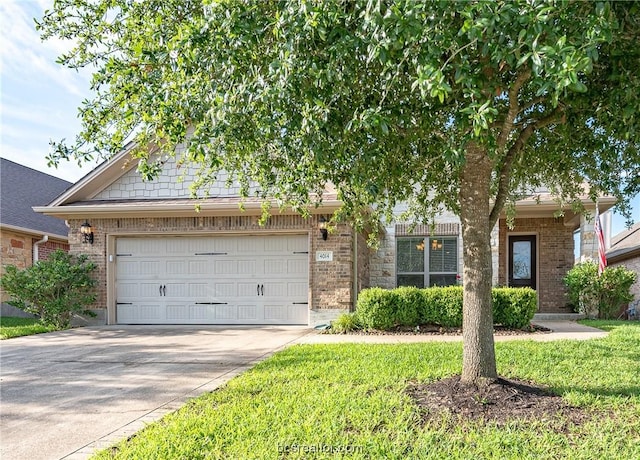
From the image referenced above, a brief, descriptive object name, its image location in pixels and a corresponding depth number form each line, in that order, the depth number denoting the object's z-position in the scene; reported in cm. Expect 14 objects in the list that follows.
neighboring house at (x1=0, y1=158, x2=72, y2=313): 1351
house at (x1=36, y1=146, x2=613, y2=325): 1001
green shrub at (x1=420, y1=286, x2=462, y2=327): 866
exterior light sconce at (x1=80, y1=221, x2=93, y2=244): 1072
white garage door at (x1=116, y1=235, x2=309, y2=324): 1040
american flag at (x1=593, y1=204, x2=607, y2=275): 1045
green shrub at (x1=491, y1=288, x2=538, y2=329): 853
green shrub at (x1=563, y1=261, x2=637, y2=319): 1058
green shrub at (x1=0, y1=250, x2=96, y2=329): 1003
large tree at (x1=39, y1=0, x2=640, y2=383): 255
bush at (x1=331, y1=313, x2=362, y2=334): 888
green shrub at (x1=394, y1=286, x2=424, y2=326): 877
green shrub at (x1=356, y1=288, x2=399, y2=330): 872
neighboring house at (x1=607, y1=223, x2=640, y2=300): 1493
